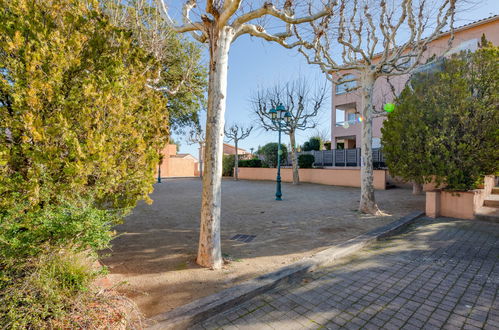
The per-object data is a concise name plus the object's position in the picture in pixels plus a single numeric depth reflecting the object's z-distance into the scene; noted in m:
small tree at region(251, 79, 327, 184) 16.43
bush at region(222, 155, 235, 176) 24.84
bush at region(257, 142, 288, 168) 21.53
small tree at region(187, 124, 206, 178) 24.00
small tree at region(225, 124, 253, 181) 23.30
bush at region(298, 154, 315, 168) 18.91
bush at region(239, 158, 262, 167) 23.02
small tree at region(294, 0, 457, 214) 7.24
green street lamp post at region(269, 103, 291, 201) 10.77
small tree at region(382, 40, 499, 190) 6.39
